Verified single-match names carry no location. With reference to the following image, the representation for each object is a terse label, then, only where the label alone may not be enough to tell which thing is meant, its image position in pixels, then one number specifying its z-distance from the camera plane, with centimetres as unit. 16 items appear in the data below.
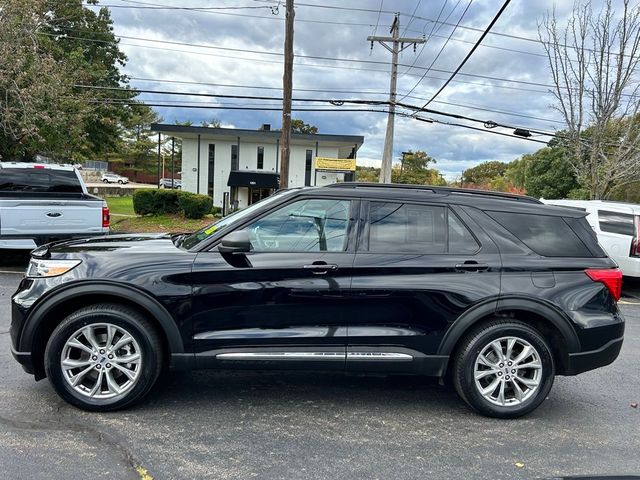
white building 3375
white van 887
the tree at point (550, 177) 4066
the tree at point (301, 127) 6942
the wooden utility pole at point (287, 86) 1519
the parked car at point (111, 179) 6544
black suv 343
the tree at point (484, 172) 9119
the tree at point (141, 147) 6810
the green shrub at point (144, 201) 1981
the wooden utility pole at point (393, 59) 2308
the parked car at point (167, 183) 6512
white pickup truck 800
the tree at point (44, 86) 1540
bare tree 1468
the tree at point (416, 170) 6844
